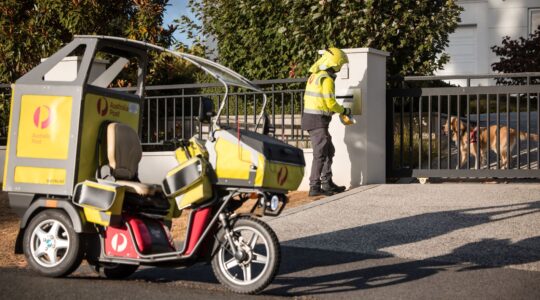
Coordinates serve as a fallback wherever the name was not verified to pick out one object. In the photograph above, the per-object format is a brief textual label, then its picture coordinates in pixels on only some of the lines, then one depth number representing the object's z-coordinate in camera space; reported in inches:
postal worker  466.0
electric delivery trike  264.2
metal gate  506.3
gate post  500.4
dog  537.0
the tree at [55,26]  677.9
